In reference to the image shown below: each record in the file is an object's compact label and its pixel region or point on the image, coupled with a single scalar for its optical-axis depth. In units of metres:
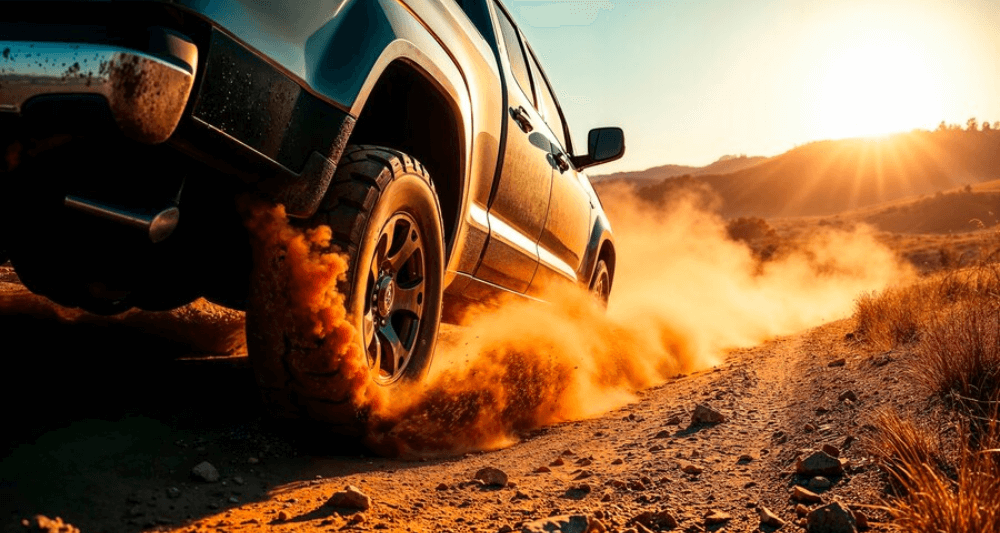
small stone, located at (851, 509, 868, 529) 2.03
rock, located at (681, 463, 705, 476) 2.68
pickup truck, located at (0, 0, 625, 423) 1.71
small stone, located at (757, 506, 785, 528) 2.15
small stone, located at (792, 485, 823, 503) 2.28
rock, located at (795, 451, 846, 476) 2.44
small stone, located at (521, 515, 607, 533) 1.95
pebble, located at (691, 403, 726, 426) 3.36
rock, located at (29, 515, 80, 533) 1.66
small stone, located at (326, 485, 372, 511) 2.15
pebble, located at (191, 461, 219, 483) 2.22
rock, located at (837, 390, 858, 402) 3.43
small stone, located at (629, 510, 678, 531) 2.16
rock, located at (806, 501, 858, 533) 1.99
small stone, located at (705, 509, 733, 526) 2.20
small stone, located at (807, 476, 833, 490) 2.38
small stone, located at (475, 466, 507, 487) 2.54
